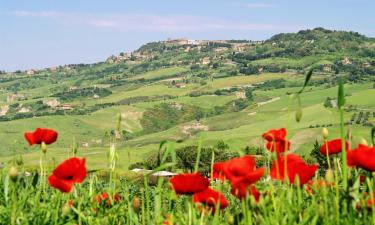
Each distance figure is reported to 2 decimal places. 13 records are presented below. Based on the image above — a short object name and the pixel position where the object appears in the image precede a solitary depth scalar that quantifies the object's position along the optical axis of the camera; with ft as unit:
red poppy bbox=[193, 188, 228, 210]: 11.94
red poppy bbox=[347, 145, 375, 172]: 9.82
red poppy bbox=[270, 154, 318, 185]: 11.24
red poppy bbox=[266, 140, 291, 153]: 12.64
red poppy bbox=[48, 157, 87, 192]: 11.95
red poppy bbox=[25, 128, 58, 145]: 14.98
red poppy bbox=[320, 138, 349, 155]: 13.32
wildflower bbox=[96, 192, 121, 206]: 15.90
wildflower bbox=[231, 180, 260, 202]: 9.84
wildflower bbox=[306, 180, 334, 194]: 13.52
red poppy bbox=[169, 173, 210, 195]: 10.75
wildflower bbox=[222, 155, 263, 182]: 9.62
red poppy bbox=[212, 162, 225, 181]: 12.18
